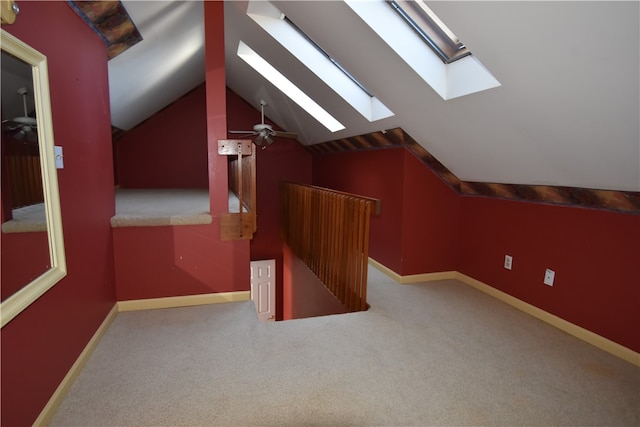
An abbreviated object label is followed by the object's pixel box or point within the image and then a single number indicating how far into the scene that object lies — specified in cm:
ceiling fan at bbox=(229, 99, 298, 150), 410
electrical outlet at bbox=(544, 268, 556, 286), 275
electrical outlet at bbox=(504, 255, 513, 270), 315
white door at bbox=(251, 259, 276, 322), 682
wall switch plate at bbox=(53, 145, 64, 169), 181
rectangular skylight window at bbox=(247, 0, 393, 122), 313
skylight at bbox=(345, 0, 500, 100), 222
